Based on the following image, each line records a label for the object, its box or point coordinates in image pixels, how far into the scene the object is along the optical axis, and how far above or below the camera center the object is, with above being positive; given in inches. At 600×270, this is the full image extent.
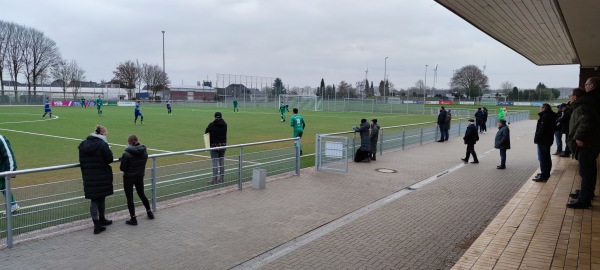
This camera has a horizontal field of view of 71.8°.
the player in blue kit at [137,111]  1036.5 -24.3
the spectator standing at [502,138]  493.7 -37.3
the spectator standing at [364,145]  531.8 -52.3
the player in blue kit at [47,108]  1195.6 -22.9
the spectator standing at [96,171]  243.9 -41.8
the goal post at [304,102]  2359.6 +10.5
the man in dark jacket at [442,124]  822.3 -36.6
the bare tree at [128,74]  3435.0 +225.4
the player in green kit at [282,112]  1264.0 -26.2
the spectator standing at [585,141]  227.0 -18.5
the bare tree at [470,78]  3858.3 +262.0
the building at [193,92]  4010.8 +99.4
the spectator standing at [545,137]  357.7 -27.4
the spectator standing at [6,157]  266.8 -37.2
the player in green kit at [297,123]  564.4 -26.7
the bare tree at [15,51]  2696.9 +323.0
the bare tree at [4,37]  2655.0 +399.4
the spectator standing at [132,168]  263.0 -43.0
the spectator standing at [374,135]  554.3 -40.6
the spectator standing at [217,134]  390.0 -31.2
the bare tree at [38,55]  2778.1 +307.6
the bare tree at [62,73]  3075.3 +214.6
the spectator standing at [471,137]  546.6 -41.0
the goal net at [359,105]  2240.4 -2.6
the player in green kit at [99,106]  1400.7 -17.5
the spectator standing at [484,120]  1060.2 -35.3
